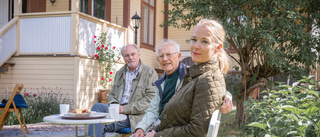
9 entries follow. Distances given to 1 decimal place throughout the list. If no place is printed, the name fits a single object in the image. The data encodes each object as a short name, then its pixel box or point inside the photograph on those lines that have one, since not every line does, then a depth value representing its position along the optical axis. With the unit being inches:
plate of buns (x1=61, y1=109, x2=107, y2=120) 122.3
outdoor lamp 433.1
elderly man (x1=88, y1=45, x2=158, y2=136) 155.2
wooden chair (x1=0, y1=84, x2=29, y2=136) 221.6
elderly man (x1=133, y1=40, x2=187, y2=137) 112.5
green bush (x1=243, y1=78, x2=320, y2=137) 62.1
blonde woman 69.2
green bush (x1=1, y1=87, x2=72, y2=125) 300.0
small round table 114.3
